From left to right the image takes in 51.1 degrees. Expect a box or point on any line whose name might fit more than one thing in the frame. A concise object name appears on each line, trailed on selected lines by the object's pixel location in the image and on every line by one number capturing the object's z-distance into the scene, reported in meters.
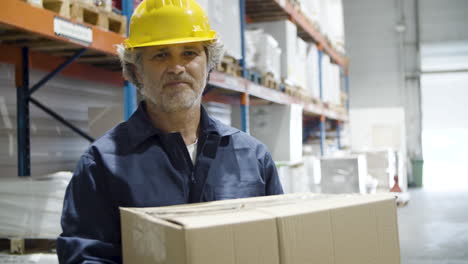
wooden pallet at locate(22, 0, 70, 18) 3.01
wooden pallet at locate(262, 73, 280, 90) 6.23
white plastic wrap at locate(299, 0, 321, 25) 8.01
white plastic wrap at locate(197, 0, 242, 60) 4.32
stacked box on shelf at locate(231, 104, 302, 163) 6.63
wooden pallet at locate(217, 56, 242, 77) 4.91
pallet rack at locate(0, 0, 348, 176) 2.75
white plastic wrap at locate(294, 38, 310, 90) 7.32
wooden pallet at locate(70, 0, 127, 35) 3.15
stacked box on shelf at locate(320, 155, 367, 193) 7.68
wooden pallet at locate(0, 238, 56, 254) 3.30
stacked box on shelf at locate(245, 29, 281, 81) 5.84
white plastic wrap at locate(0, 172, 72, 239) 3.34
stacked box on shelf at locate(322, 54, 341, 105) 9.61
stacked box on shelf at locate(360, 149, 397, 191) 10.08
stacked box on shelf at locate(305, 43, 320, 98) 8.27
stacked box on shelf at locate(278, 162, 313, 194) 5.70
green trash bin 16.00
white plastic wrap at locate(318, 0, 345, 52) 9.53
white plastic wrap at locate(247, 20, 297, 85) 6.66
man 1.76
